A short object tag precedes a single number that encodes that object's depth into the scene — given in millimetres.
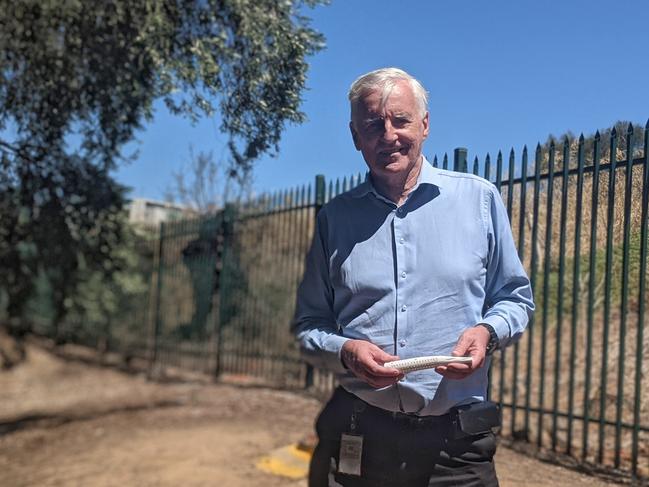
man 2057
